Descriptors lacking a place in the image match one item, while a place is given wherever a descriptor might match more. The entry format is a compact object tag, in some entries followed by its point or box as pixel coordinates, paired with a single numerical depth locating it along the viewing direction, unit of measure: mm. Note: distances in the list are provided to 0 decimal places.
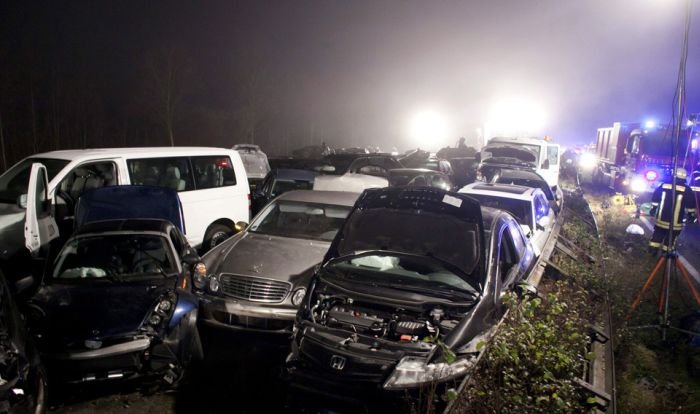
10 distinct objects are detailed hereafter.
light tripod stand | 6117
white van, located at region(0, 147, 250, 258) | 7246
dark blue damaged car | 4178
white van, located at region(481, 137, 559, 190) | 16188
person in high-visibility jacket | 8102
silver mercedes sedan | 5438
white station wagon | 8047
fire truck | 17512
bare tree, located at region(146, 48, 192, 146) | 32500
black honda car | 3463
